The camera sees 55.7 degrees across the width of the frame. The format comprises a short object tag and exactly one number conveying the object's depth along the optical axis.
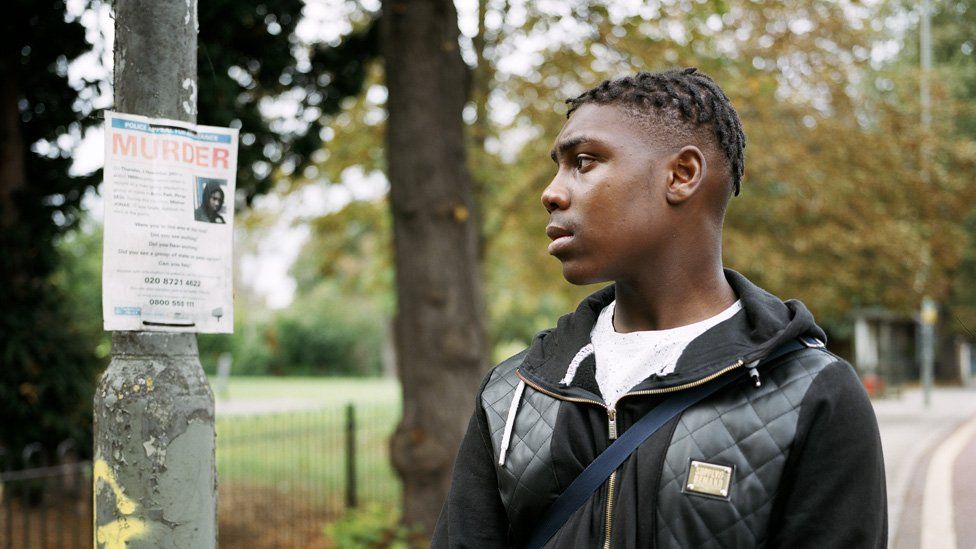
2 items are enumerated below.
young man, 1.65
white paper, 2.30
